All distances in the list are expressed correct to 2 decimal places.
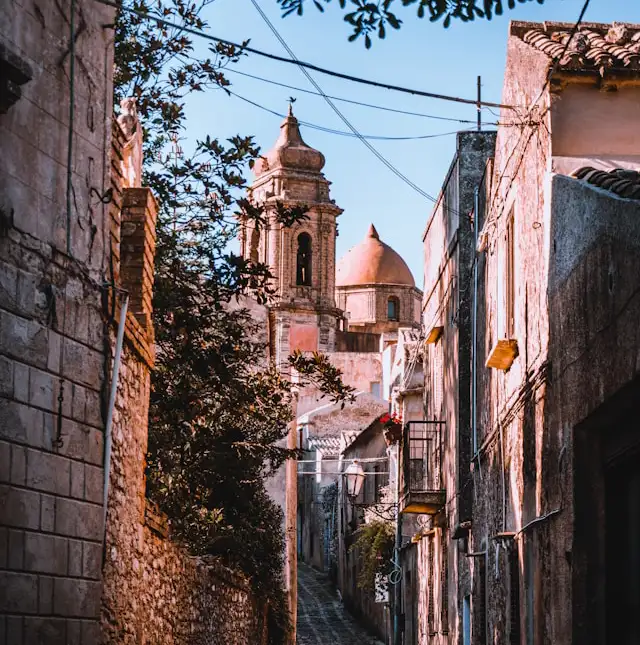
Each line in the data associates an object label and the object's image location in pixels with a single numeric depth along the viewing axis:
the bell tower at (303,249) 74.25
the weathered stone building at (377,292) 88.81
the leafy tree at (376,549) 32.97
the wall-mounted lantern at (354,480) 36.77
